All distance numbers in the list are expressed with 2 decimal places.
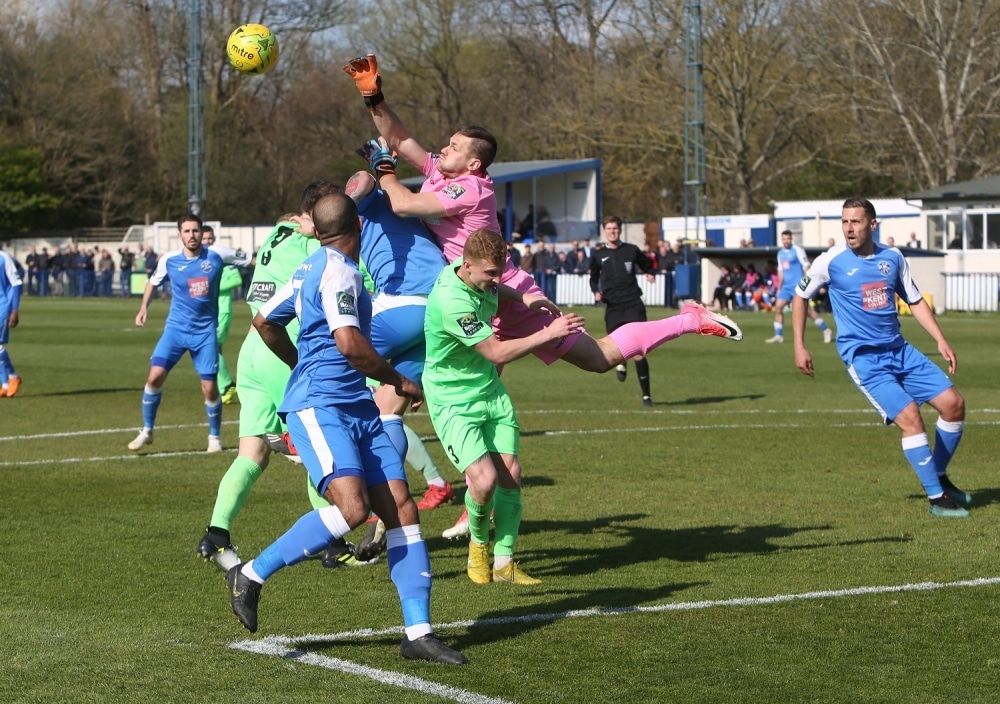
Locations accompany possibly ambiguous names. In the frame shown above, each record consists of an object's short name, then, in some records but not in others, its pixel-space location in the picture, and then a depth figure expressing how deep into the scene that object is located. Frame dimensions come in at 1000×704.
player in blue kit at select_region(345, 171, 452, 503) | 15.29
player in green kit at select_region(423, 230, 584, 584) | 13.40
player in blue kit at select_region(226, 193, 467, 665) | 11.28
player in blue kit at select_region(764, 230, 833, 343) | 51.77
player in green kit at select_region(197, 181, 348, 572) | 14.50
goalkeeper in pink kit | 14.93
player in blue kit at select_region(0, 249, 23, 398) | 35.75
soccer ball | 17.47
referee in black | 33.42
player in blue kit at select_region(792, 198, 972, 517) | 18.62
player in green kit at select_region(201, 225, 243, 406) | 33.06
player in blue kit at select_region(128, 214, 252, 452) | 25.08
